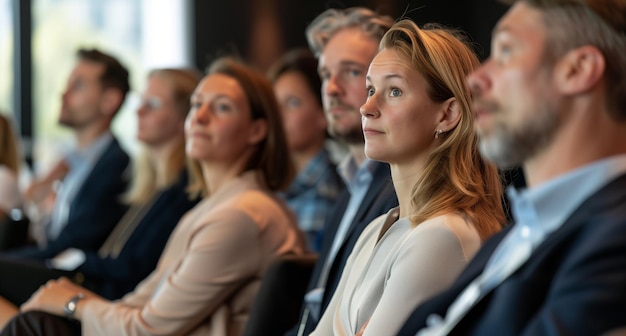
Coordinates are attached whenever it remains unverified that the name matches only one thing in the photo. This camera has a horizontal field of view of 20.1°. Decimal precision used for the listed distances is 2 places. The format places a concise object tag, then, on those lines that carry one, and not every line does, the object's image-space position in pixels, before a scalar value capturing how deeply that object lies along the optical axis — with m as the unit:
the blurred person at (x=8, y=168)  8.32
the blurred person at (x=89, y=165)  7.15
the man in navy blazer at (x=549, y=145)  2.25
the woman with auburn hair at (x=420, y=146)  3.20
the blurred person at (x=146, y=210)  5.58
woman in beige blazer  4.50
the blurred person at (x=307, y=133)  6.69
